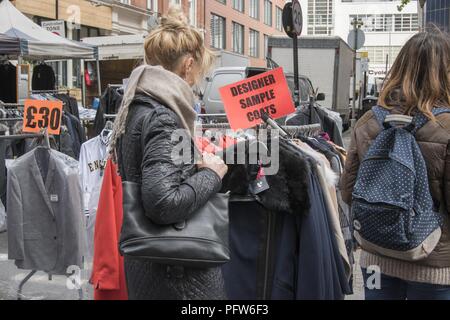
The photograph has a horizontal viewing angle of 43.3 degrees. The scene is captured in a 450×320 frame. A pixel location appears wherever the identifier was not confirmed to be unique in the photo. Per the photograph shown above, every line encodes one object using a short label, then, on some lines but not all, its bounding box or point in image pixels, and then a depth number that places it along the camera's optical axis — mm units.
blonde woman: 2148
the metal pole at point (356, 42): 17609
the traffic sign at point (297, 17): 5258
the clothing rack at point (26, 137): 4166
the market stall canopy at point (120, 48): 15680
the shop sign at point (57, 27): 15085
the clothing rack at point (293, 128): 3513
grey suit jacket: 4281
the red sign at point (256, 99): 3195
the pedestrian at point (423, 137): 2441
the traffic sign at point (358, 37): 17625
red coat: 3109
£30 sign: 4617
